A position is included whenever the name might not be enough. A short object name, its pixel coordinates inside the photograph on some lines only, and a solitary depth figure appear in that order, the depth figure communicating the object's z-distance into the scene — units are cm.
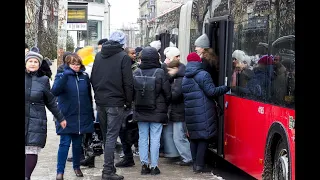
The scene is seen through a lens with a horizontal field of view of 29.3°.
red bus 605
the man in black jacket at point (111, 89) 783
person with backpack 835
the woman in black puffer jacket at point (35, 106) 650
